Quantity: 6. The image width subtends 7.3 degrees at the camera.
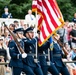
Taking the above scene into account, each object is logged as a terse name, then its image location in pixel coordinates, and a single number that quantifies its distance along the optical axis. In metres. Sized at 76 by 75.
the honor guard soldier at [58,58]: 17.41
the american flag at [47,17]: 16.11
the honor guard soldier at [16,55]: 15.73
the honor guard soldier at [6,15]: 23.68
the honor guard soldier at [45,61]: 17.00
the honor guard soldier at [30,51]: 16.12
